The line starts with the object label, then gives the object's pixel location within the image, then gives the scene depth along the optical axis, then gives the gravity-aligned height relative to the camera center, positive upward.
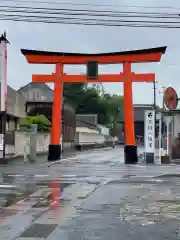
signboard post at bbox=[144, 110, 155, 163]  33.16 +0.68
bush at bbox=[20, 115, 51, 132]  44.94 +2.23
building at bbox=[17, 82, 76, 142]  57.81 +4.77
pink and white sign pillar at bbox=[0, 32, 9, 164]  29.52 +4.24
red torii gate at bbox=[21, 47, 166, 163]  33.66 +4.80
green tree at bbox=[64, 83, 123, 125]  113.94 +10.38
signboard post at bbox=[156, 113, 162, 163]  34.69 +1.77
